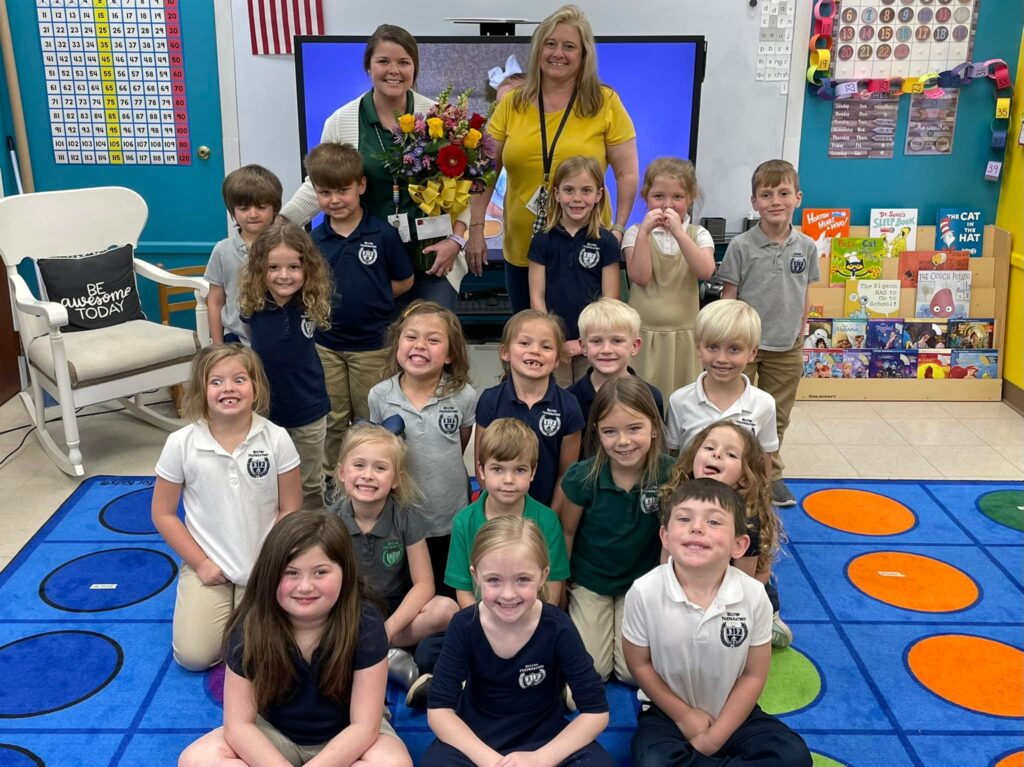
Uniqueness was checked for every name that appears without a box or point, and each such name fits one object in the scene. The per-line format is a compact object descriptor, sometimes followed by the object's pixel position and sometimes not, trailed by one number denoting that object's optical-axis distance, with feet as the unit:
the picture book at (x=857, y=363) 15.74
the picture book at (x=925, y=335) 15.67
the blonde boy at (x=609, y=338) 9.31
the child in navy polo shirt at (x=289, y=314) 9.75
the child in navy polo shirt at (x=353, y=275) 10.12
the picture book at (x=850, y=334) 15.67
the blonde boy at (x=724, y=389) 9.13
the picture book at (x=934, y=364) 15.69
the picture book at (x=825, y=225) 15.79
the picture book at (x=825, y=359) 15.74
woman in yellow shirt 10.59
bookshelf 15.60
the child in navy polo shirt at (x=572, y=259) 10.36
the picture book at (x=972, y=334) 15.66
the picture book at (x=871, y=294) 15.71
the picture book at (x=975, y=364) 15.62
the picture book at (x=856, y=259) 15.72
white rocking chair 12.37
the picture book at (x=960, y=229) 15.81
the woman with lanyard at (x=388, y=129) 10.48
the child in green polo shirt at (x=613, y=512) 8.26
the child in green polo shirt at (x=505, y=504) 8.02
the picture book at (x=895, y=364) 15.71
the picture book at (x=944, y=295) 15.66
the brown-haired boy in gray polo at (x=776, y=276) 11.51
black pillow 13.41
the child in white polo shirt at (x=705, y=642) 6.93
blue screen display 14.60
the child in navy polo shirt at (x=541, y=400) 8.87
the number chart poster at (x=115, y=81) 15.31
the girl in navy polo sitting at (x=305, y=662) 6.42
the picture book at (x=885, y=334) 15.67
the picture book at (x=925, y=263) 15.72
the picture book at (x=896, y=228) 15.81
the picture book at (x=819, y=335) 15.69
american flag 15.05
